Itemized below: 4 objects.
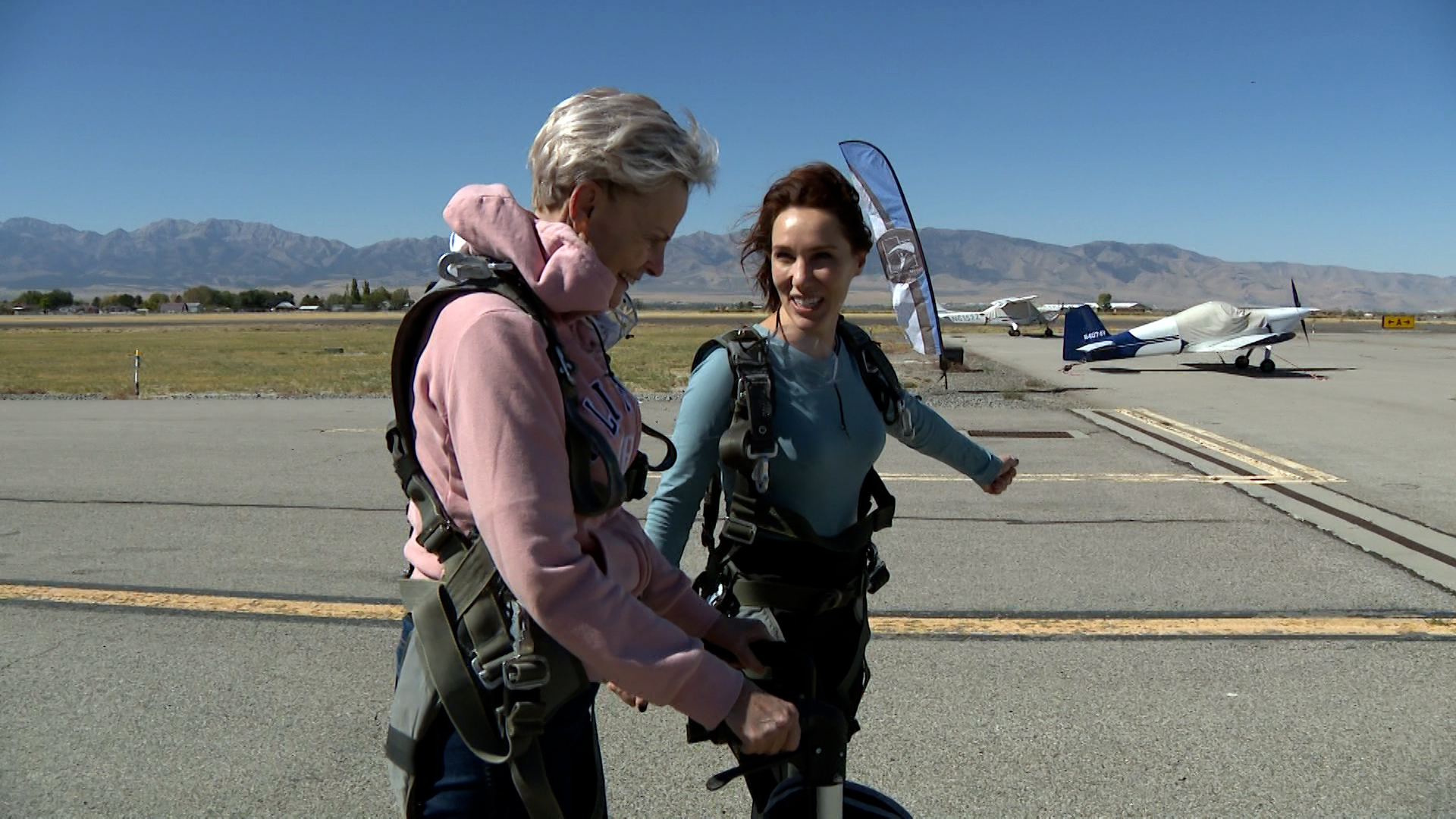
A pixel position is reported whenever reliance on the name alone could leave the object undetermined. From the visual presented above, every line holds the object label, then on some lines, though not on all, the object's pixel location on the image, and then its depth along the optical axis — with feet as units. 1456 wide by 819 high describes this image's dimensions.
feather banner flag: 40.50
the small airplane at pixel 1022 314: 195.00
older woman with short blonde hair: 4.32
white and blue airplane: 85.30
